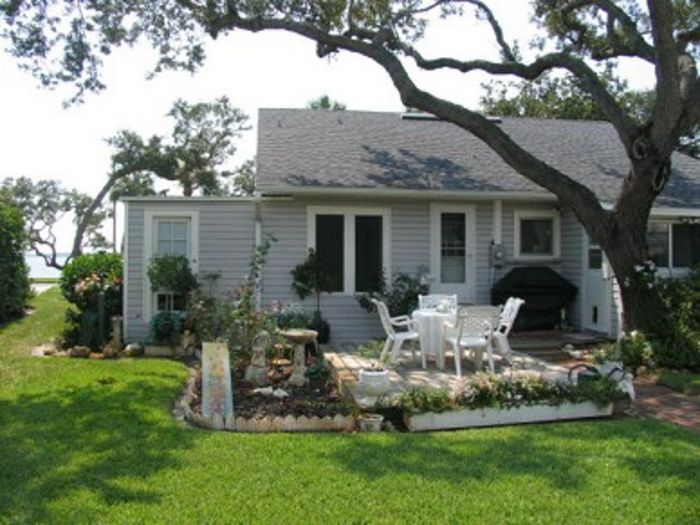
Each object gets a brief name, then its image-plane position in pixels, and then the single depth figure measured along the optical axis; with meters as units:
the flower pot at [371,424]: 6.08
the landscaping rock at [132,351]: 10.78
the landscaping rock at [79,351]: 10.54
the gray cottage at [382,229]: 11.45
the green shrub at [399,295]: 11.45
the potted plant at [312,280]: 11.48
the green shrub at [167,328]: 10.83
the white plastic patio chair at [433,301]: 9.83
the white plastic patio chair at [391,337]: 8.51
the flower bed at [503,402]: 6.20
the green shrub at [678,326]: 9.02
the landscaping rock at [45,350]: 10.66
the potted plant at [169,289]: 10.85
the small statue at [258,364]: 8.05
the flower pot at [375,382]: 6.82
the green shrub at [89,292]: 11.20
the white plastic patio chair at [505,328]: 8.70
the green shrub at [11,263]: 14.00
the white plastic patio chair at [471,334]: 8.01
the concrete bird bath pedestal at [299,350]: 8.05
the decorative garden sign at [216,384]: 6.28
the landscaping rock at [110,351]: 10.64
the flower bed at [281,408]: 6.07
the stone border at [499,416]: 6.15
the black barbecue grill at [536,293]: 11.73
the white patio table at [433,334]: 8.69
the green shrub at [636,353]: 9.13
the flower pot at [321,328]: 11.29
